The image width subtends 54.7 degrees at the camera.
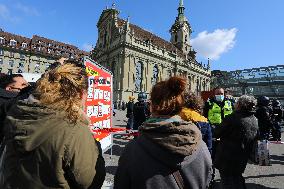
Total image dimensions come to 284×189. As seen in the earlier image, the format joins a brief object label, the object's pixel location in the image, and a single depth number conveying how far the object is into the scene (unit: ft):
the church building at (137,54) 146.30
